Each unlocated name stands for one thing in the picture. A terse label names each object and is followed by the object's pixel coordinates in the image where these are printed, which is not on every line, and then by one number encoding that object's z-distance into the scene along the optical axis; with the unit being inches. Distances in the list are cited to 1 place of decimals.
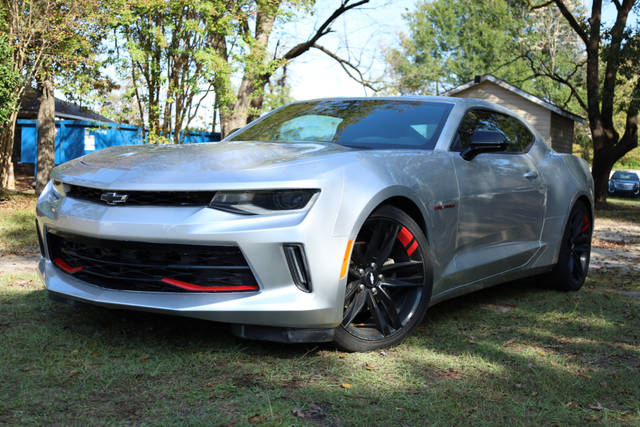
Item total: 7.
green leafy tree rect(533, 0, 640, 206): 775.1
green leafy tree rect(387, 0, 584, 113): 1918.1
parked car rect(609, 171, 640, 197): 1328.7
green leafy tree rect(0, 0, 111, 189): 505.7
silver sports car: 123.0
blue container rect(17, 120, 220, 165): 796.0
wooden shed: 1040.2
